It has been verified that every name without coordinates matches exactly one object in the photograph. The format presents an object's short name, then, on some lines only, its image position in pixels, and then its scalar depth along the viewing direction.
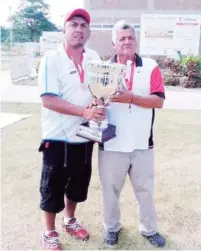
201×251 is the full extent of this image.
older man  2.54
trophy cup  2.32
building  25.59
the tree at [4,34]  54.79
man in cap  2.50
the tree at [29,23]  51.47
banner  19.05
